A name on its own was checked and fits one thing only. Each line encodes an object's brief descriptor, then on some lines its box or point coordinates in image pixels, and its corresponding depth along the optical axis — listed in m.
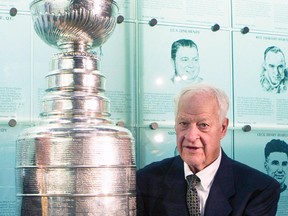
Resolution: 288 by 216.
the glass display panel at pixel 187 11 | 1.79
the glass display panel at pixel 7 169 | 1.57
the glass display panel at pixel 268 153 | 1.87
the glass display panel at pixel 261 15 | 1.90
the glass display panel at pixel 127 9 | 1.76
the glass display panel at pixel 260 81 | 1.87
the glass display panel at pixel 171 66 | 1.76
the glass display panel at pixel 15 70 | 1.59
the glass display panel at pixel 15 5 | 1.61
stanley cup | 1.09
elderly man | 1.40
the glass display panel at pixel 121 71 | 1.72
